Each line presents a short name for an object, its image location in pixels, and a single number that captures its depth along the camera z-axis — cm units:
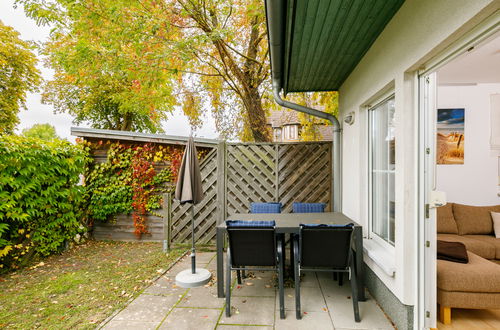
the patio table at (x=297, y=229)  276
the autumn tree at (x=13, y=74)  1305
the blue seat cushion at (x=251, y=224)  255
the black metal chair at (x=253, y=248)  254
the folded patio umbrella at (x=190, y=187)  329
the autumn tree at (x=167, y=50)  452
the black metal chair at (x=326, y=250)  243
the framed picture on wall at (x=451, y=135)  426
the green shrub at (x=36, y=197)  357
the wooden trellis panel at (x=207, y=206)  489
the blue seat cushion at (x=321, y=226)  239
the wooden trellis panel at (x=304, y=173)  470
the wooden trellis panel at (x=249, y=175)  478
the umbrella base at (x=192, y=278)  319
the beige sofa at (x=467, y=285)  228
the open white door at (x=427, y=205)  205
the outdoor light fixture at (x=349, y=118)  363
